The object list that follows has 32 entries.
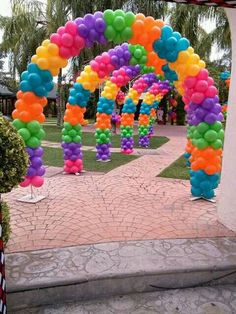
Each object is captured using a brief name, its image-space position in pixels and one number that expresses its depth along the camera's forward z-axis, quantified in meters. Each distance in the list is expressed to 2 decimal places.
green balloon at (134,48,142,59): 5.81
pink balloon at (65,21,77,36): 4.15
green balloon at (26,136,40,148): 4.23
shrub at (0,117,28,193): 2.14
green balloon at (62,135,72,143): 6.01
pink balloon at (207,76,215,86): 4.25
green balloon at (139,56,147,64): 5.66
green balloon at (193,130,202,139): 4.40
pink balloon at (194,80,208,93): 4.18
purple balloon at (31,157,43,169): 4.30
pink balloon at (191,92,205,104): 4.24
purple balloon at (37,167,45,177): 4.35
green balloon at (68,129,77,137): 6.00
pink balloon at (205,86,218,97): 4.25
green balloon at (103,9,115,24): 4.11
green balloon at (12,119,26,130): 4.19
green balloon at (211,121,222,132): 4.35
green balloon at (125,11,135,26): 4.06
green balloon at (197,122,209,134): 4.34
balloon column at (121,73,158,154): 9.01
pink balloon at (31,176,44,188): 4.32
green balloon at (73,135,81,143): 6.02
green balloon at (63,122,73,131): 5.99
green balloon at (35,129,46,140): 4.28
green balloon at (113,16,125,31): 4.04
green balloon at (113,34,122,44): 4.16
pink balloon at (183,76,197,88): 4.21
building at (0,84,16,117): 23.13
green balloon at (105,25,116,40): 4.12
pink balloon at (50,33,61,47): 4.20
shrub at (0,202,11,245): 2.41
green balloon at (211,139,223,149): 4.37
